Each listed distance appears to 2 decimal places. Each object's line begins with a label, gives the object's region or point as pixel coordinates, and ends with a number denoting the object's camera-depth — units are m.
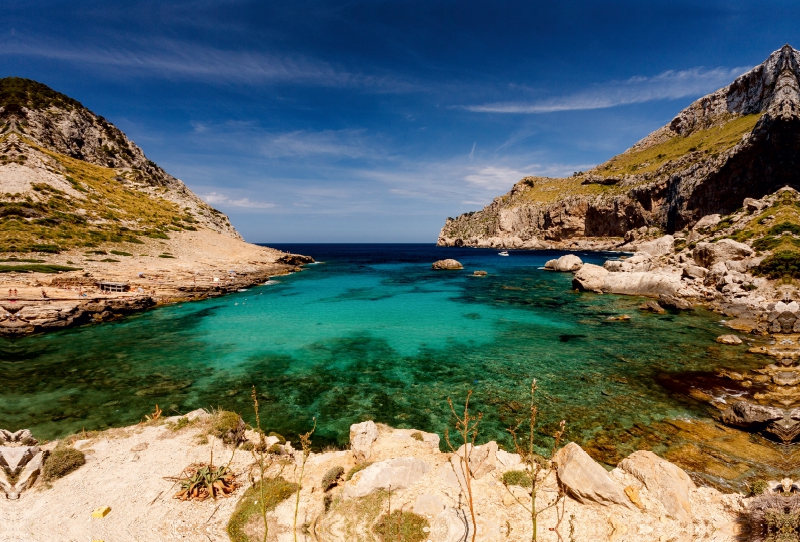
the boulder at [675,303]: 29.60
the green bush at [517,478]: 7.41
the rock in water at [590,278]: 41.88
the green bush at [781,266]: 29.08
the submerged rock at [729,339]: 20.36
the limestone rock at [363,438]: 9.08
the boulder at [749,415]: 11.09
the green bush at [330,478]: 7.74
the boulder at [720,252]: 35.22
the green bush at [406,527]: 6.13
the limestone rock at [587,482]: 6.75
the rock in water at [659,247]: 59.28
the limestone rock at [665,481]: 6.71
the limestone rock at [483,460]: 7.92
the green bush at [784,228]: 36.27
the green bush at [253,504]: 6.53
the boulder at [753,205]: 48.39
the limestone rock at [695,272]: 36.53
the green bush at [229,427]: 9.75
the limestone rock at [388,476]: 7.37
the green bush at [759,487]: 7.41
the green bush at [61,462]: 7.94
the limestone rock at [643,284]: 35.56
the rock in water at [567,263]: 65.54
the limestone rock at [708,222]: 56.24
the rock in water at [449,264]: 75.50
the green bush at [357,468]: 8.08
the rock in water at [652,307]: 29.78
